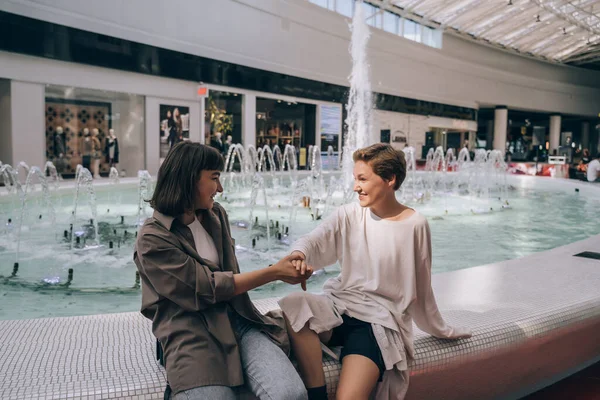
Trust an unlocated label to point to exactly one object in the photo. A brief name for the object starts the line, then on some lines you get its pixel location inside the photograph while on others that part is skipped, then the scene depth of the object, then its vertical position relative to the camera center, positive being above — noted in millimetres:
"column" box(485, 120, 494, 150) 41412 +1763
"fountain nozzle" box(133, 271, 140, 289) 4648 -1196
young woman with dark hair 1682 -493
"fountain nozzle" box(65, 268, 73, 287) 4664 -1203
